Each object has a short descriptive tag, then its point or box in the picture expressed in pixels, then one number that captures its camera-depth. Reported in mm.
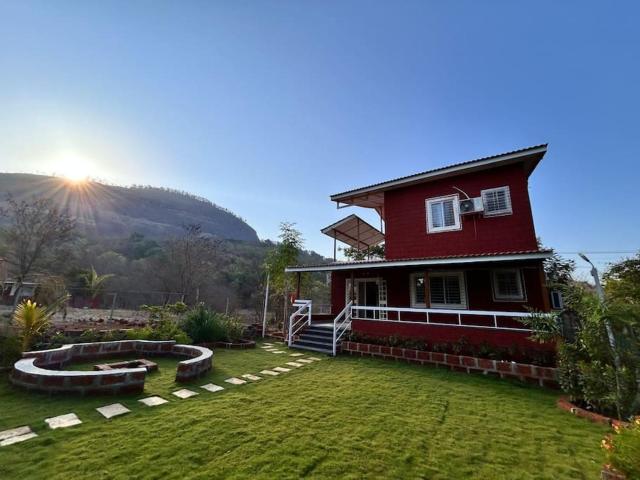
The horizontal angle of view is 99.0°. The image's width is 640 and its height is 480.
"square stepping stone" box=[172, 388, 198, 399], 4816
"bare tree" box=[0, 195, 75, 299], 14883
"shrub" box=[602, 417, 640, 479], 2222
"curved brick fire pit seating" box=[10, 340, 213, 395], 4582
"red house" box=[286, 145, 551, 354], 8430
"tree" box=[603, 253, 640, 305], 11891
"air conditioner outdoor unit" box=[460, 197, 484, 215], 9492
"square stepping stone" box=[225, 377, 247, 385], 5719
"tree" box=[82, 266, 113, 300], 14042
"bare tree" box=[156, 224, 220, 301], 19828
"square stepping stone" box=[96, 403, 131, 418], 3898
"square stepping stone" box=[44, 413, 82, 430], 3520
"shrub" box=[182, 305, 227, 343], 9703
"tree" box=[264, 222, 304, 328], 13352
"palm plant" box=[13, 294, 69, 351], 6172
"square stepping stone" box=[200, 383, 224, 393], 5207
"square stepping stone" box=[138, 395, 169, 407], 4371
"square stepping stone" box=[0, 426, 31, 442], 3196
